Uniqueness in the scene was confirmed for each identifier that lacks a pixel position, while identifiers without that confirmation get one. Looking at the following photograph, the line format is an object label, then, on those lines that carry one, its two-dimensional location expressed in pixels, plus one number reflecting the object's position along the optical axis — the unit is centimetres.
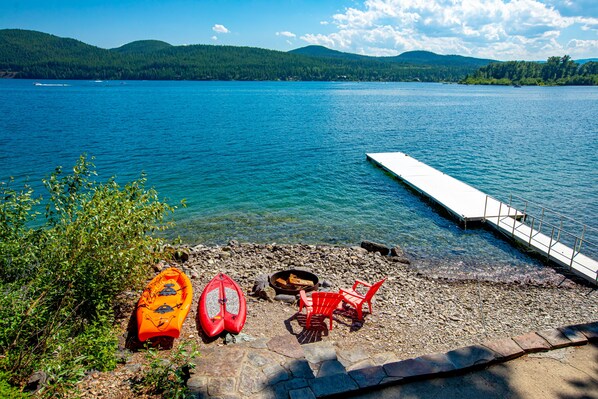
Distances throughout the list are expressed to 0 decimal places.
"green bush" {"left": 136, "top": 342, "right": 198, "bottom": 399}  480
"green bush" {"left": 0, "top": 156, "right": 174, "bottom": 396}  559
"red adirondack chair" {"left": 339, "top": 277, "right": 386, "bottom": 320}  884
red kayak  812
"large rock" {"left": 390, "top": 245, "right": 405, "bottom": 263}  1355
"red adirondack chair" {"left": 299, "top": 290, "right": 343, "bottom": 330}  841
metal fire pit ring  1021
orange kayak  766
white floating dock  1688
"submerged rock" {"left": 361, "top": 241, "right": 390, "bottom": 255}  1370
